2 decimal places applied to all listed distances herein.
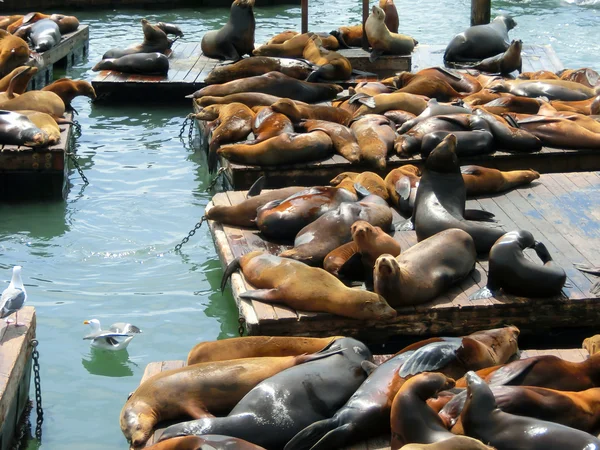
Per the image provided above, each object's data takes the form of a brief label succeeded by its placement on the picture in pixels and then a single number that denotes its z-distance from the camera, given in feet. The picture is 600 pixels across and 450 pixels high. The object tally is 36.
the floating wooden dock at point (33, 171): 53.78
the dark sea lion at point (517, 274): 33.58
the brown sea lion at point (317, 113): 53.36
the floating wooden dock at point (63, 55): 82.19
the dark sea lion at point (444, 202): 36.86
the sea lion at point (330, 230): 35.73
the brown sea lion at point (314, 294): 32.24
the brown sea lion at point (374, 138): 48.42
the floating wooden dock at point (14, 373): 28.48
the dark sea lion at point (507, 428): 22.08
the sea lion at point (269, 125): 50.65
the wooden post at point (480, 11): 92.58
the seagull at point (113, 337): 36.50
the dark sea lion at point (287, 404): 24.40
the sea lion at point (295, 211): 38.52
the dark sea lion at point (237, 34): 77.61
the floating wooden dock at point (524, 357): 29.07
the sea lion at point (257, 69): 68.08
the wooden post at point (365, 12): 79.71
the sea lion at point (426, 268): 32.55
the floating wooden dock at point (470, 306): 32.40
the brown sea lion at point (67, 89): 63.82
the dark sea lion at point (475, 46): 79.66
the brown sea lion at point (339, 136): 49.14
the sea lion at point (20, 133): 53.42
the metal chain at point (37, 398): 31.65
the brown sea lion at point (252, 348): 28.68
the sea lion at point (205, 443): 22.45
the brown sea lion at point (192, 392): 25.73
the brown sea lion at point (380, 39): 78.07
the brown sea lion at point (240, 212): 40.86
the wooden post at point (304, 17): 83.76
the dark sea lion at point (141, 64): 76.18
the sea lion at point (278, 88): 62.59
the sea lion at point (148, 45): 81.05
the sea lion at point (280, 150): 48.62
